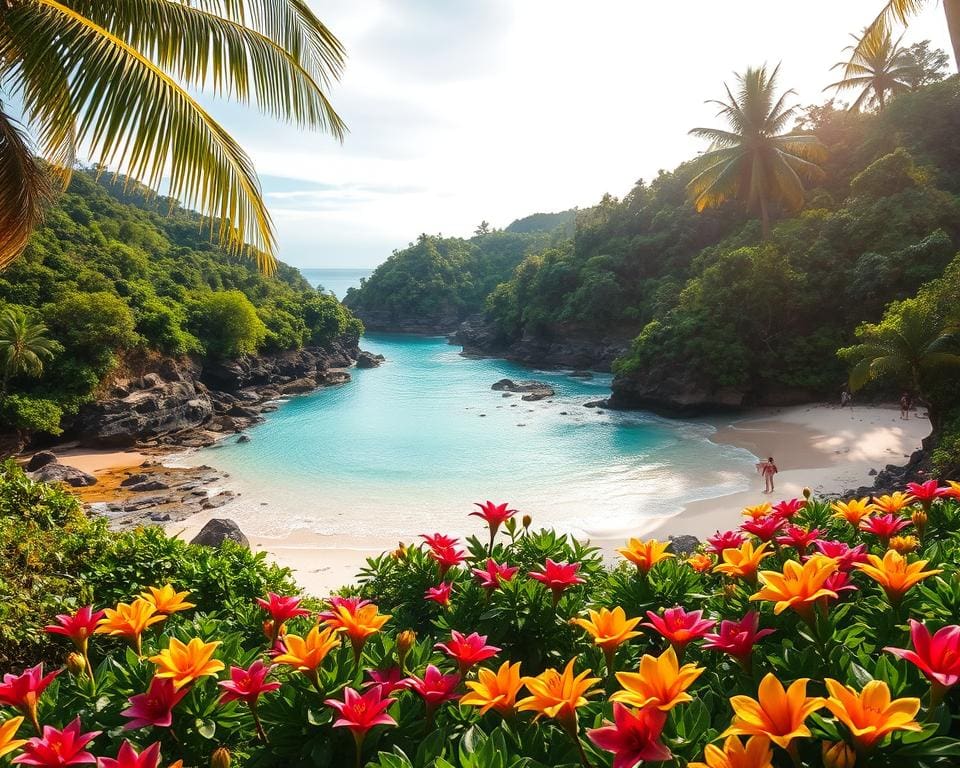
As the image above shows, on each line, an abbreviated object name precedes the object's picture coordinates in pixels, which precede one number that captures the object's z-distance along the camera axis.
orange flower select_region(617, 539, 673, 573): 2.35
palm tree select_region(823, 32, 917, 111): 28.05
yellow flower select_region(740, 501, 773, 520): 2.88
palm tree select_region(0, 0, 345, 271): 3.82
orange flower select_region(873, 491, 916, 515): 2.68
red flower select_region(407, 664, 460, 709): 1.55
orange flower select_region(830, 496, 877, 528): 2.64
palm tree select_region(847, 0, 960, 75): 5.70
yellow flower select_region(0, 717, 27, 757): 1.30
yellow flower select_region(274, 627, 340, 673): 1.61
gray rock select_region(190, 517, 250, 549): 10.18
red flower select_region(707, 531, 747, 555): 2.65
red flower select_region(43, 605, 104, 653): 1.96
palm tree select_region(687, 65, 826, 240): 23.69
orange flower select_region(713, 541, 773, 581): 2.08
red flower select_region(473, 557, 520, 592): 2.31
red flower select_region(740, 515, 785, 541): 2.53
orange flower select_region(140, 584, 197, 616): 2.05
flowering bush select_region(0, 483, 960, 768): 1.21
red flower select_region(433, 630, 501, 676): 1.68
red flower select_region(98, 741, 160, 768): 1.22
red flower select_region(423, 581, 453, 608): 2.28
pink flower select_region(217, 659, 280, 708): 1.53
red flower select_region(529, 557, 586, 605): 2.17
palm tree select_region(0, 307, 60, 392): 18.50
